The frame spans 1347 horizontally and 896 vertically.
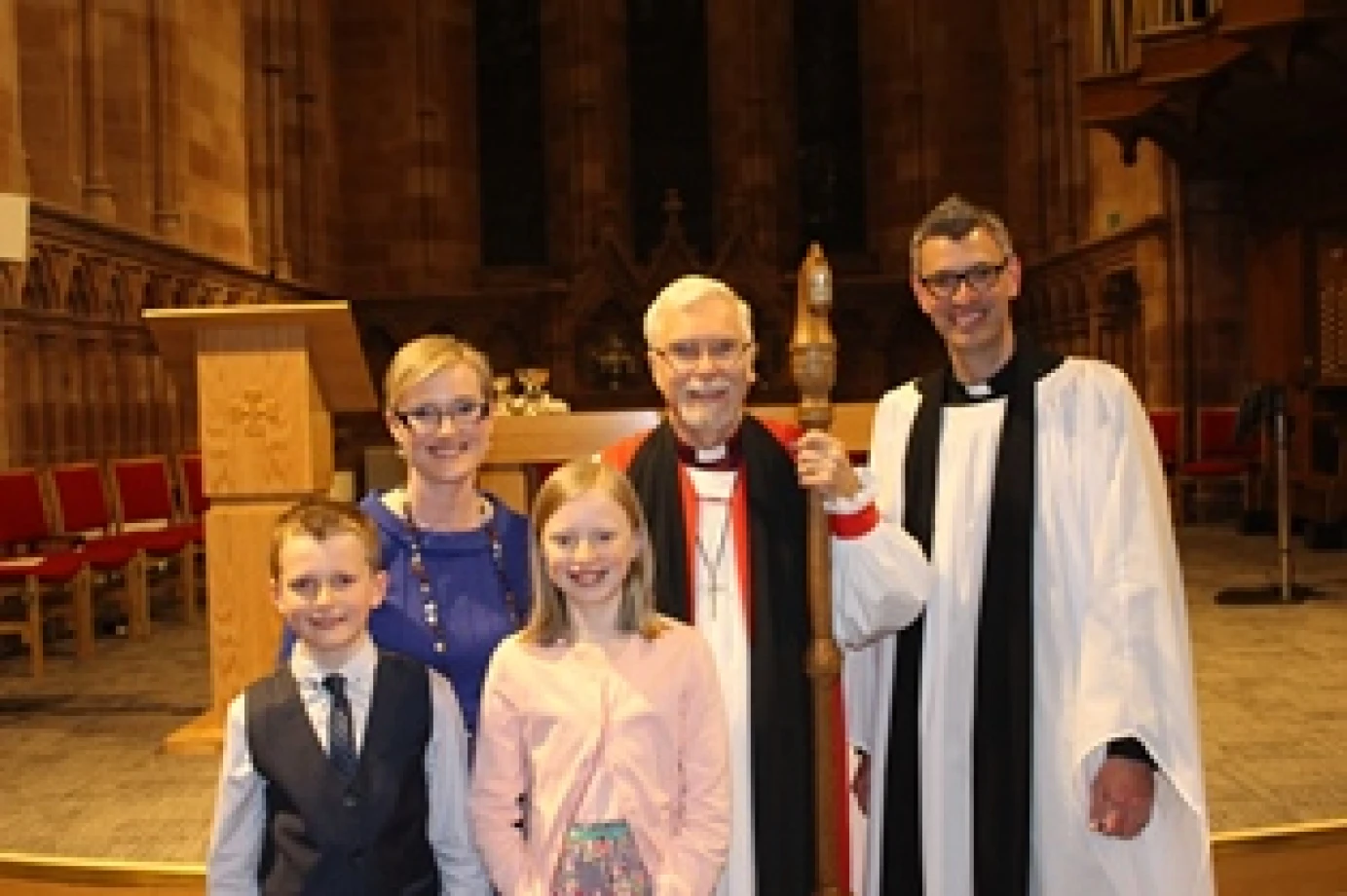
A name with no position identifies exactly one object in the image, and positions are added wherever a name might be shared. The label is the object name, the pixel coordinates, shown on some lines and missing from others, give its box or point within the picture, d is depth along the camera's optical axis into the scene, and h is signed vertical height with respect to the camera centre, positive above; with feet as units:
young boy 7.65 -1.73
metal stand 25.63 -3.09
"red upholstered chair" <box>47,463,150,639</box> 26.37 -1.73
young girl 7.60 -1.68
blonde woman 8.13 -0.72
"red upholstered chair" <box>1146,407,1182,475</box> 37.55 -1.03
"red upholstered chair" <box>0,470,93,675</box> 22.18 -2.29
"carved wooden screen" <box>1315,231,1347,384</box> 36.01 +2.01
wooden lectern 15.42 -0.31
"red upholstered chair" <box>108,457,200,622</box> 28.59 -1.69
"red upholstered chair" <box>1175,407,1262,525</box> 37.68 -1.51
